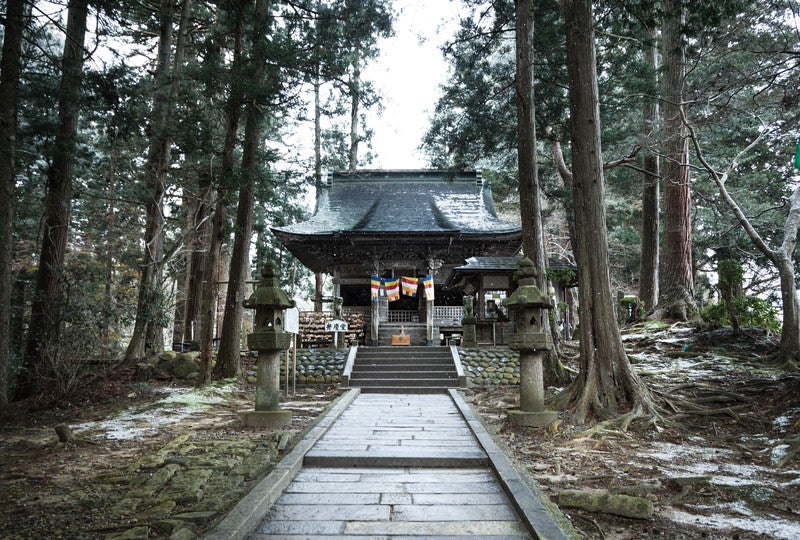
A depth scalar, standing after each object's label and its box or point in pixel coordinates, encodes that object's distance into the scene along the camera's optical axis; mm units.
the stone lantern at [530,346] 6441
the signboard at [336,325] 13148
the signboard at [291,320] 8441
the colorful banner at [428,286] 15758
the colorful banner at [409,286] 16189
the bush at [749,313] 9977
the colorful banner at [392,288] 16375
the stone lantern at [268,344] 6617
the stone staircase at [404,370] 11320
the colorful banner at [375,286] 16078
